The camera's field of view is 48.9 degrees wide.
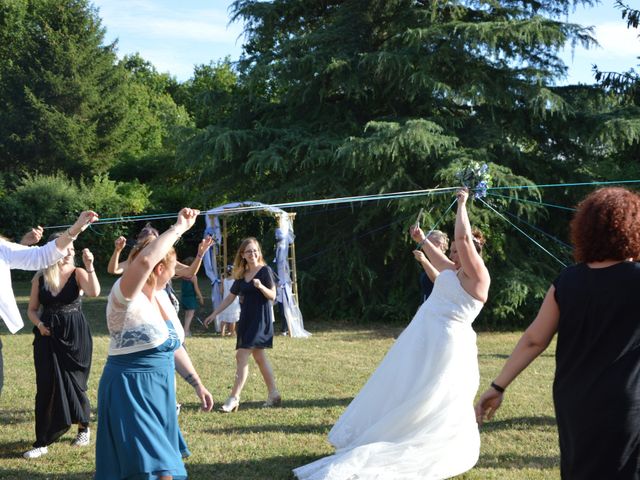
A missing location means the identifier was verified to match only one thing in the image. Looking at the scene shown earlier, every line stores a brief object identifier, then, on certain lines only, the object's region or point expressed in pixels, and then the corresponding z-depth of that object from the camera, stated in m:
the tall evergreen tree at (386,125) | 15.76
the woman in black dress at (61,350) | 6.25
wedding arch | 14.79
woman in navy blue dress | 7.81
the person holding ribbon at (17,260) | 4.93
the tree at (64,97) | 34.84
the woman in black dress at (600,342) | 3.01
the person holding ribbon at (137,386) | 4.08
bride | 5.18
